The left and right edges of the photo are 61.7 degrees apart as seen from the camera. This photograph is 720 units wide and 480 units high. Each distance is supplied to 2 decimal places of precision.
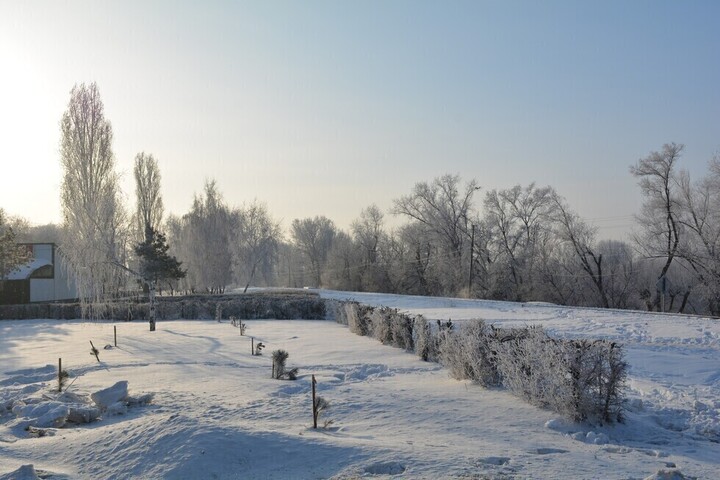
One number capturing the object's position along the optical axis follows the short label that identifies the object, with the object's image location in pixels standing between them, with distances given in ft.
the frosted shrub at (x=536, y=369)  29.17
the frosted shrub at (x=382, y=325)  66.23
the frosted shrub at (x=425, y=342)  51.70
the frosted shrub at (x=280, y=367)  43.50
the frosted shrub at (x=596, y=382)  28.35
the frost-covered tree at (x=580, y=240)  151.84
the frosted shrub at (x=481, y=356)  37.48
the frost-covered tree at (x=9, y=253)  140.77
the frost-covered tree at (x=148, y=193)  168.04
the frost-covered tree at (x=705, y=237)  117.19
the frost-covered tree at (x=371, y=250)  209.26
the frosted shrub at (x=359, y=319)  77.94
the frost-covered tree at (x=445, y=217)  193.47
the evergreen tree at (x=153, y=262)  97.30
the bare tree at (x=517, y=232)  178.11
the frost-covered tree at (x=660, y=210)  133.28
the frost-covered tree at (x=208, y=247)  168.55
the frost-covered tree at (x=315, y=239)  297.12
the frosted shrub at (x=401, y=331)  59.41
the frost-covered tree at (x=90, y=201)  86.94
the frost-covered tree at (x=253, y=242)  196.44
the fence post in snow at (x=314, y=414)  28.27
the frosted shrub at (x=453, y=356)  40.16
